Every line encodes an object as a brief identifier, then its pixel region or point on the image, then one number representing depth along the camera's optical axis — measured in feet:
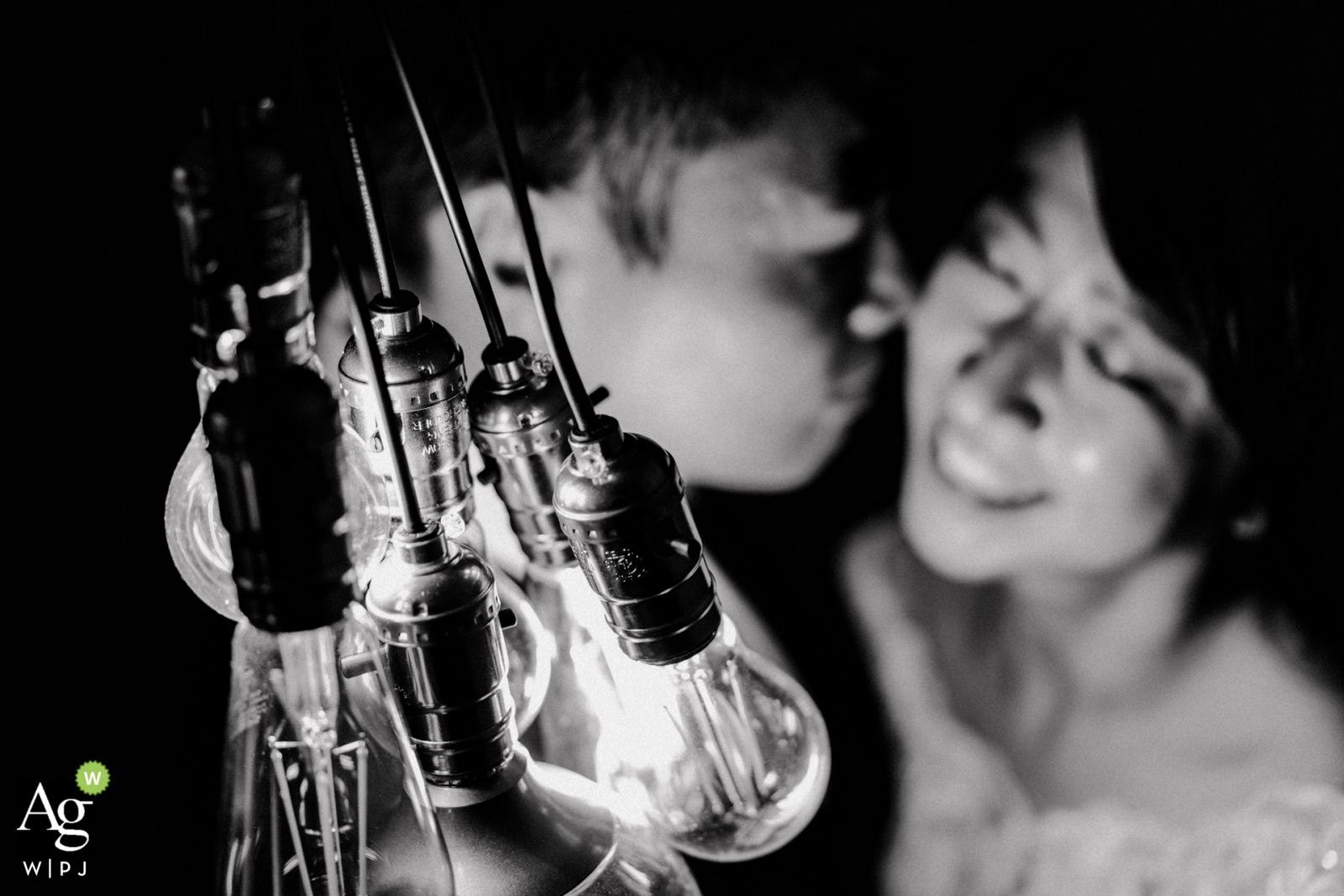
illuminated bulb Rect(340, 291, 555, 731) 1.75
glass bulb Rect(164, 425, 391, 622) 1.68
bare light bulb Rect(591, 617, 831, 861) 1.94
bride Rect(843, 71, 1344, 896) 2.82
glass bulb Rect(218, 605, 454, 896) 1.67
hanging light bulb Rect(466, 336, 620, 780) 1.84
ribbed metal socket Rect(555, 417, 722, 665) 1.62
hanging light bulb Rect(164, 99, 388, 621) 1.32
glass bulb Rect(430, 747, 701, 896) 1.79
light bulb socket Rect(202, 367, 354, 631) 1.33
